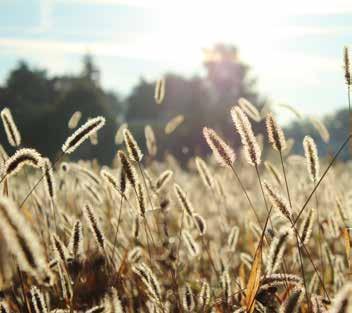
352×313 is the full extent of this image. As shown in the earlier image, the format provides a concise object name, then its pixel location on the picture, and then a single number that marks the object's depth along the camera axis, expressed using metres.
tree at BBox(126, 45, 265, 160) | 39.91
